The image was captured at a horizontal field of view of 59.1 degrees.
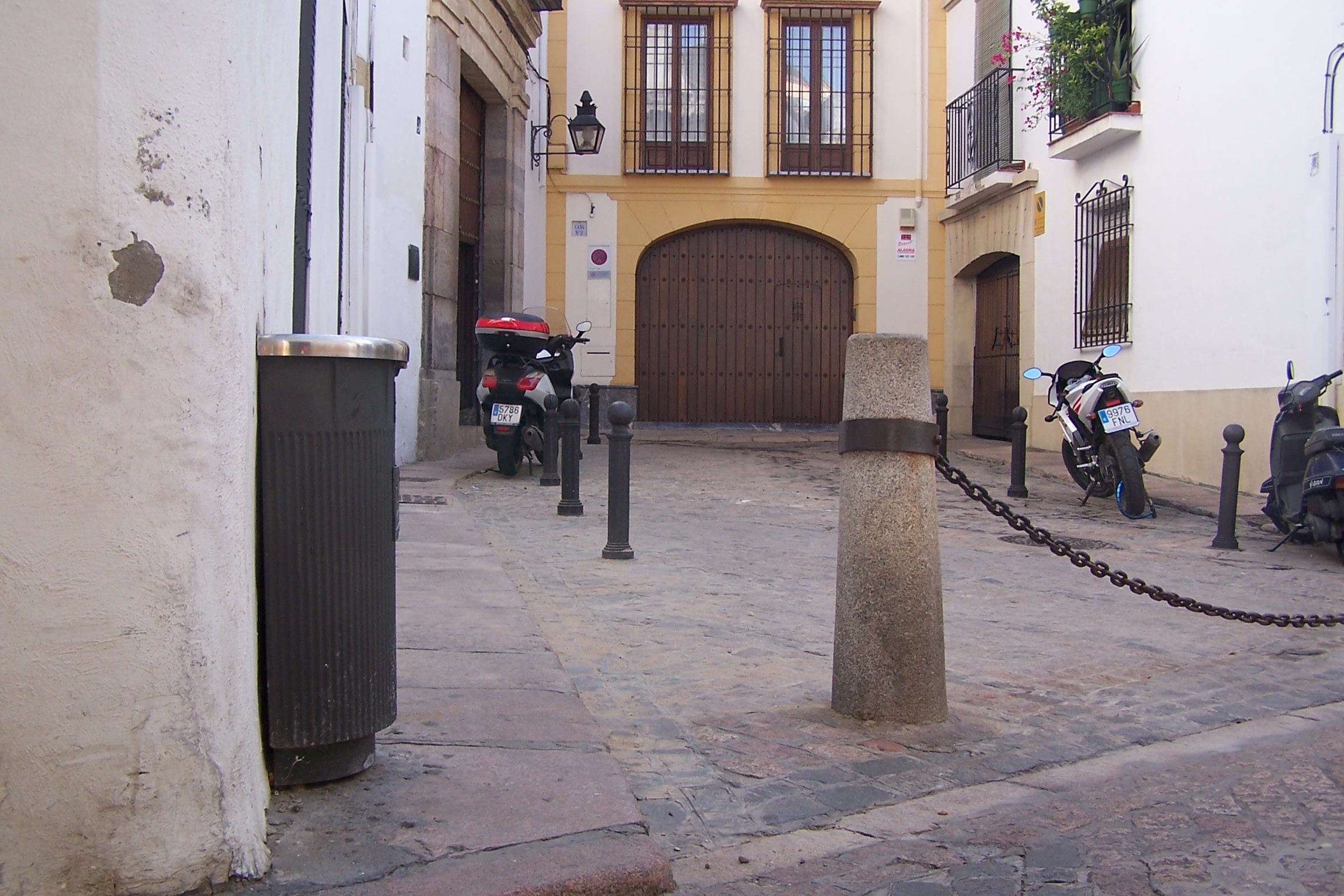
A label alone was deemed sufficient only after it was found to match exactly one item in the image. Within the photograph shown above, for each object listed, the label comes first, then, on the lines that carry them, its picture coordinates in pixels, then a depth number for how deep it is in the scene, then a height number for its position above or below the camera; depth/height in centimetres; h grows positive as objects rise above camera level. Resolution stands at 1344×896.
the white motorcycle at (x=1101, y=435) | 862 -13
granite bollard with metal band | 350 -36
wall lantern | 1462 +349
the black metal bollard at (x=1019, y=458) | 986 -34
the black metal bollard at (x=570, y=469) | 817 -40
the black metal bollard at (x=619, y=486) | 648 -40
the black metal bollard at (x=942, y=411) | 1084 +5
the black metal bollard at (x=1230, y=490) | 728 -44
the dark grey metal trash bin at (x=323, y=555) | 253 -32
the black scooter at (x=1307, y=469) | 671 -29
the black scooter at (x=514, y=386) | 983 +20
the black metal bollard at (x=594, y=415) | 1457 -4
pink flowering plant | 1177 +362
